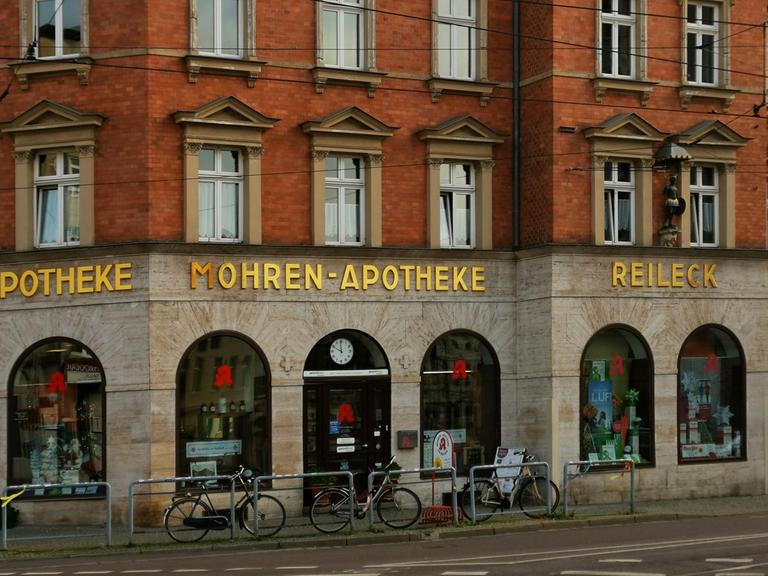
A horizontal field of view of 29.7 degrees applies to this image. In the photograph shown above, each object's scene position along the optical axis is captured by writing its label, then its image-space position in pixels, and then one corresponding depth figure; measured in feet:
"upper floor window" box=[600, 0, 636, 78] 93.09
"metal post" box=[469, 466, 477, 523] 77.15
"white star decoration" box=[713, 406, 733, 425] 96.68
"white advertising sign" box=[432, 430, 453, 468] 90.33
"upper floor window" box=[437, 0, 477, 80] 92.53
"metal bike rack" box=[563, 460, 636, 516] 79.71
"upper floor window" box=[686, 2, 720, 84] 96.12
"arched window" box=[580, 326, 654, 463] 92.12
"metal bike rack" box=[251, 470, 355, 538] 72.84
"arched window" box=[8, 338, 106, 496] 84.64
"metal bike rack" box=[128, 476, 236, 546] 72.23
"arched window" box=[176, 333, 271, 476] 84.43
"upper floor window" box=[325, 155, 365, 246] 89.45
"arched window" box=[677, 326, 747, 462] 95.35
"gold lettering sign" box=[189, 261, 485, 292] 84.79
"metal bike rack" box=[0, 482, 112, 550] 71.10
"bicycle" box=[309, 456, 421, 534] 74.69
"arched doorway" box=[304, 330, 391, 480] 88.28
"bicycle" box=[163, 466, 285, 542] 73.05
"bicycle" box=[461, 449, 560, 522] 79.10
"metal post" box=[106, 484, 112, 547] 71.27
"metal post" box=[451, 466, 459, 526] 76.43
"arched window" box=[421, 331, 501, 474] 91.76
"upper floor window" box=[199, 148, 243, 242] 85.66
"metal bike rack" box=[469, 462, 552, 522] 77.31
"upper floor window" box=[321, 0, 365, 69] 89.25
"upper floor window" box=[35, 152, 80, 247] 85.40
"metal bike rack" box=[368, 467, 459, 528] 75.97
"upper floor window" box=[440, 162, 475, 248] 92.79
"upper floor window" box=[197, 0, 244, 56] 85.61
